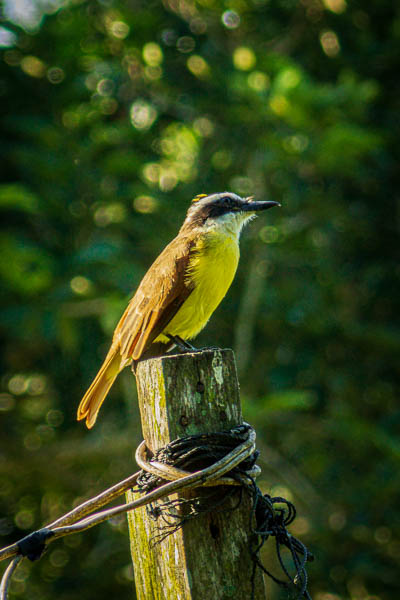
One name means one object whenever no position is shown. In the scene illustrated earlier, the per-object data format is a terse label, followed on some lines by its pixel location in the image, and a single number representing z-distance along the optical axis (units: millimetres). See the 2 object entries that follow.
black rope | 5428
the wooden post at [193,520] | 5417
